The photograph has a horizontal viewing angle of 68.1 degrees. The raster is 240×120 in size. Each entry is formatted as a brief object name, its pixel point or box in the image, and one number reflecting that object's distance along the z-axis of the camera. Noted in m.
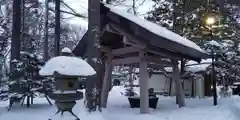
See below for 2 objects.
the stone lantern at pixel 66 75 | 3.78
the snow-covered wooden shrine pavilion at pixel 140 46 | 5.24
